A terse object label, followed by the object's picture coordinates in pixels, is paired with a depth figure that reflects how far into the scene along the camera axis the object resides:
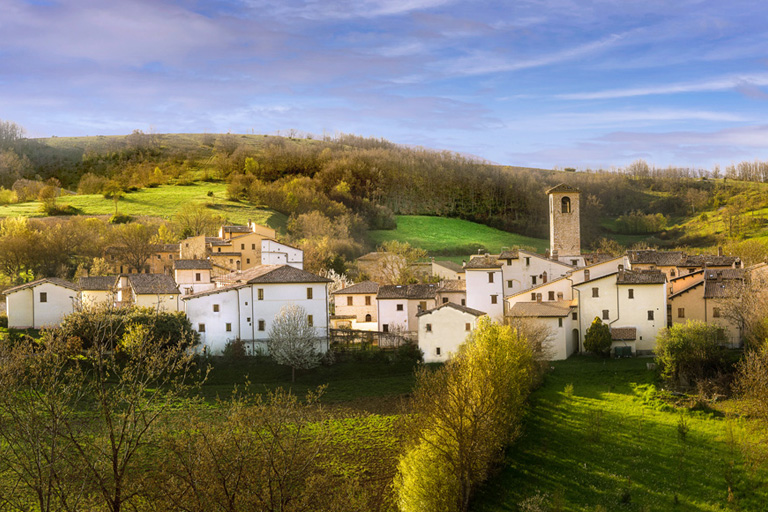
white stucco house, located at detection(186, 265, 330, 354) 42.81
